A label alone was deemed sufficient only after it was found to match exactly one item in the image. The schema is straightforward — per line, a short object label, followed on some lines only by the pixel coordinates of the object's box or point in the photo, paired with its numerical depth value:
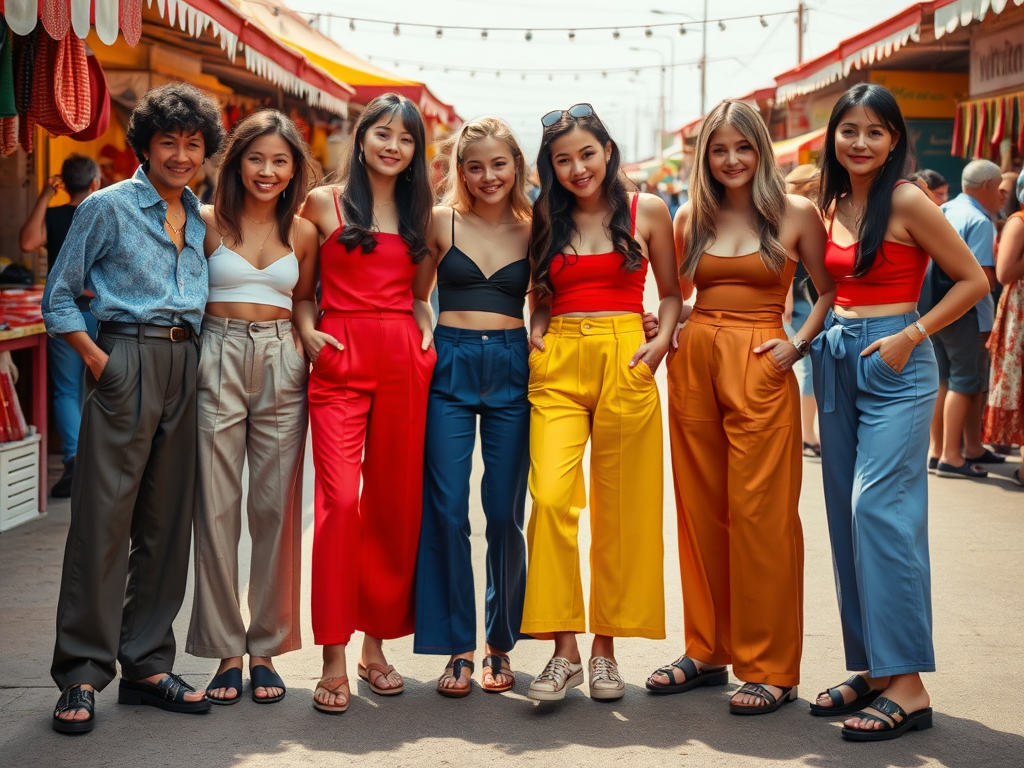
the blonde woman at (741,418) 3.95
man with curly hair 3.75
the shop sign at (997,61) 9.88
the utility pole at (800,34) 29.52
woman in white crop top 3.97
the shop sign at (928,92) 13.62
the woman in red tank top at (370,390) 4.00
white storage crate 6.31
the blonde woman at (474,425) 4.11
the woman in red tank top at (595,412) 3.97
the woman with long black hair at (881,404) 3.74
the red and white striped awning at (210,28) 4.82
